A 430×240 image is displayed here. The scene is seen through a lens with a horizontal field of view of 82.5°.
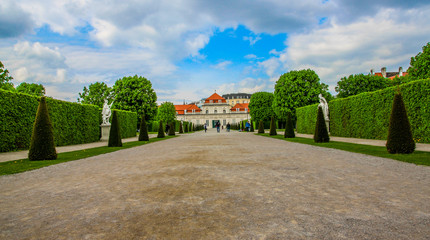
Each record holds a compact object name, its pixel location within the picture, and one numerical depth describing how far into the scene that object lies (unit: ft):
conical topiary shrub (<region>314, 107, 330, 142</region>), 43.45
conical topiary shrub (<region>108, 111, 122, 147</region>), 44.01
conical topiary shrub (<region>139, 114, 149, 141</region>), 61.31
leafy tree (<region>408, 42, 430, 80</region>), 67.33
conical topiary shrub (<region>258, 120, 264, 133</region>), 95.63
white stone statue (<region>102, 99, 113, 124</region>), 68.85
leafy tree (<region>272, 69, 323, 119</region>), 104.37
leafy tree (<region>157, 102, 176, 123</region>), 197.88
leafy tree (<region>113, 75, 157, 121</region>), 124.36
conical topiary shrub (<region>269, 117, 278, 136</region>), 76.59
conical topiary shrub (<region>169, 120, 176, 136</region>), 94.58
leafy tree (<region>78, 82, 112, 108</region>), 160.56
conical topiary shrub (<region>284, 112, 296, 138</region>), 60.54
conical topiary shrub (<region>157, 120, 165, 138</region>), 77.15
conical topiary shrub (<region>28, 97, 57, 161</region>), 26.53
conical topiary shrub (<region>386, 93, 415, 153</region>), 25.88
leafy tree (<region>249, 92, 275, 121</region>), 166.40
